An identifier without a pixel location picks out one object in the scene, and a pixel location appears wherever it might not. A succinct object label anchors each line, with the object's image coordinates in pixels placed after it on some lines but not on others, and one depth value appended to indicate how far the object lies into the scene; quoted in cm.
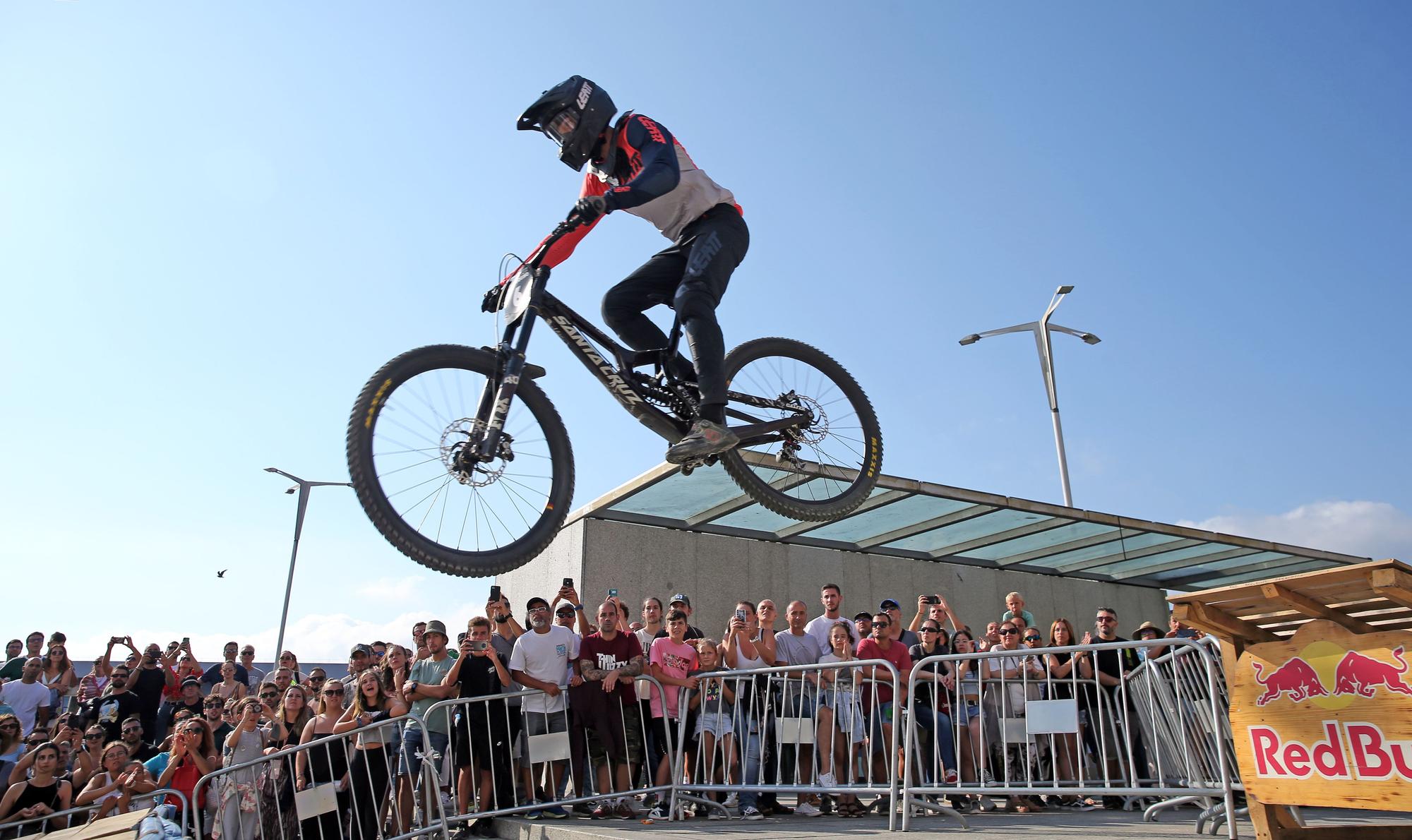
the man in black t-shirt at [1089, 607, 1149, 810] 721
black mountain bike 432
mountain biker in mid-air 473
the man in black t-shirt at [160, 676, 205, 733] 1013
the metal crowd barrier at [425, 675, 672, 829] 790
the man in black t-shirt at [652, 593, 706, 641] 888
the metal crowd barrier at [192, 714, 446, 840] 770
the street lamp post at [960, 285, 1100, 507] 1783
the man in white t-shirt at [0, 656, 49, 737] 1008
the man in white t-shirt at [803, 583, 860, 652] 955
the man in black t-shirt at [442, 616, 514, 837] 789
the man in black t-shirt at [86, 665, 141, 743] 986
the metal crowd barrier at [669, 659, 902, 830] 774
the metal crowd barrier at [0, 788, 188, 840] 849
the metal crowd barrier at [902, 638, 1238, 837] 674
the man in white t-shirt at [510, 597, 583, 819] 815
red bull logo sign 455
